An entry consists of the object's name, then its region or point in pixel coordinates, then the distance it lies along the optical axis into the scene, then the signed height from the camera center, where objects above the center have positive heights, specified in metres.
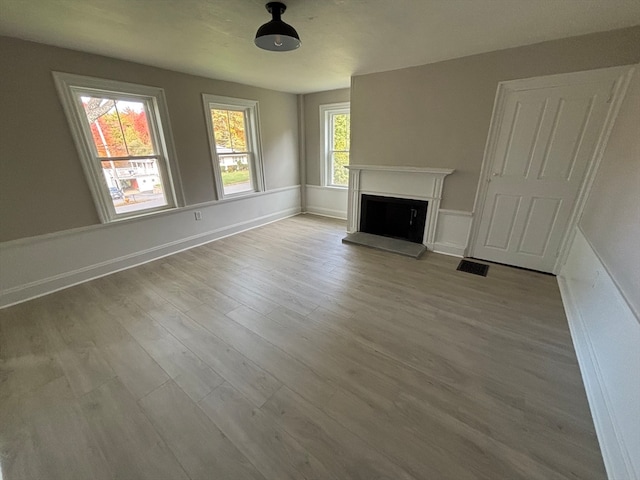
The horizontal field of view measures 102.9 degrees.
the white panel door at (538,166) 2.48 -0.21
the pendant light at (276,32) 1.73 +0.75
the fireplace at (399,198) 3.46 -0.71
